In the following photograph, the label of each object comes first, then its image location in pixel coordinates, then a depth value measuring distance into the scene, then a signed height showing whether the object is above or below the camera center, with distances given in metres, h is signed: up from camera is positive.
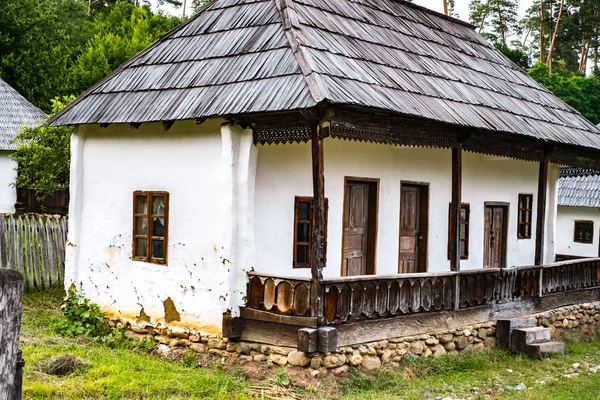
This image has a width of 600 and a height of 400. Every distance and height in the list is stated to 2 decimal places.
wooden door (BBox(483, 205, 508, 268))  14.23 -0.51
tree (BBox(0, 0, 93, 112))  31.34 +5.57
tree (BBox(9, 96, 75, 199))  17.53 +0.92
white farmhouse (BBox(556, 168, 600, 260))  23.32 -0.20
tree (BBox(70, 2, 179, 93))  30.83 +6.52
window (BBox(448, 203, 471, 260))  13.50 -0.39
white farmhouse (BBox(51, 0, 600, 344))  9.59 +0.46
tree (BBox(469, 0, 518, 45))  45.19 +10.71
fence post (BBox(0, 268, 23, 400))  3.66 -0.60
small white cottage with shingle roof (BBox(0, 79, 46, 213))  26.08 +2.34
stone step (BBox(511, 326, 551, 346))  12.12 -1.90
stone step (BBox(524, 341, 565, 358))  11.92 -2.09
